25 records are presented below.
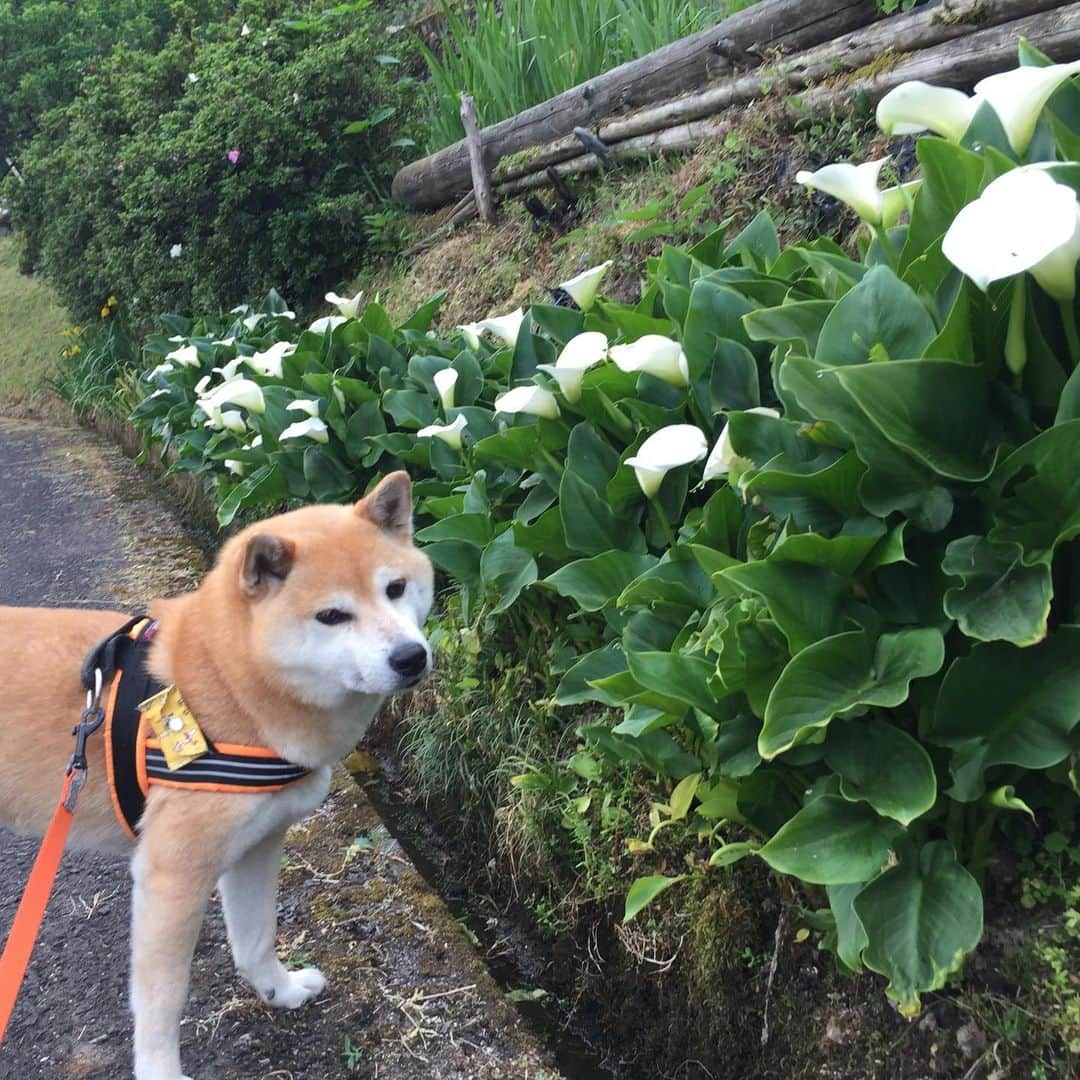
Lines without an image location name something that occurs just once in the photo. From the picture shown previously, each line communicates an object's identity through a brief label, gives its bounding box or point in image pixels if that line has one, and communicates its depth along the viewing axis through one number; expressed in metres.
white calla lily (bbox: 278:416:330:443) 4.16
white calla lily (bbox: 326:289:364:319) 5.34
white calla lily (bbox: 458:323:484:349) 4.25
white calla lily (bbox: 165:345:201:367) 6.24
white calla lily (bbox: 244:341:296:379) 5.01
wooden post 6.61
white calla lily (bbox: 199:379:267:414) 4.61
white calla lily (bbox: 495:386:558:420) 2.82
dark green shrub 7.59
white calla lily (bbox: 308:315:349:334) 5.15
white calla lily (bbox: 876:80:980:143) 1.91
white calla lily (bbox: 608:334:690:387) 2.61
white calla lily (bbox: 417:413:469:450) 3.50
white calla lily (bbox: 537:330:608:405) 2.70
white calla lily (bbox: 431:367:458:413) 3.68
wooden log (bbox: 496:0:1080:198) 3.41
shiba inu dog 2.21
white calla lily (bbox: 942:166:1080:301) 1.43
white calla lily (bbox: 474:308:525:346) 3.53
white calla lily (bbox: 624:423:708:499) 2.30
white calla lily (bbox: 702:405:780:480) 2.21
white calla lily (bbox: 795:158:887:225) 2.05
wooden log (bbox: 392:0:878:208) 4.57
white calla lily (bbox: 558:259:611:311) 3.18
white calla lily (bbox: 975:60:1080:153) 1.73
